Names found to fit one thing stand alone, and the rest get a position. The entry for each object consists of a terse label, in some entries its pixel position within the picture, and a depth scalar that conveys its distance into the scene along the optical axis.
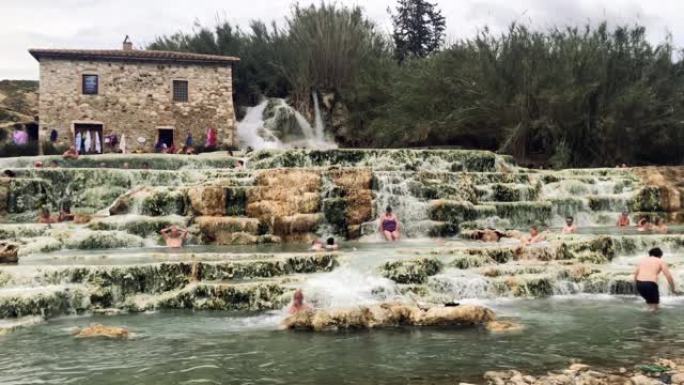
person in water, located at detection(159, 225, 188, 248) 13.59
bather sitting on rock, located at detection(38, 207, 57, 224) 15.16
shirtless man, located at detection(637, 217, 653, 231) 15.56
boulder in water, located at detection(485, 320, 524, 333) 7.83
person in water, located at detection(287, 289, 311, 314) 8.76
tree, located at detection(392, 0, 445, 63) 41.94
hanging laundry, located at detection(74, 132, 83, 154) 25.59
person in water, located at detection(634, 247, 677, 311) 9.23
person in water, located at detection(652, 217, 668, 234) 15.12
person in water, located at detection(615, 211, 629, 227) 16.91
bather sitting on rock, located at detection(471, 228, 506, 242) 13.90
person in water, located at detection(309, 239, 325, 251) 12.30
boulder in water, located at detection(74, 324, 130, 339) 7.70
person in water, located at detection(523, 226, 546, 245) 12.39
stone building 25.88
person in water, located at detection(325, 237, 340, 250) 12.22
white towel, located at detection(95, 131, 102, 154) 26.00
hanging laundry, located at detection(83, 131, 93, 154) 25.73
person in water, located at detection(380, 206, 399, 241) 14.98
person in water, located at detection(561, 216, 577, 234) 14.20
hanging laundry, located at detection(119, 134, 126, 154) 26.06
